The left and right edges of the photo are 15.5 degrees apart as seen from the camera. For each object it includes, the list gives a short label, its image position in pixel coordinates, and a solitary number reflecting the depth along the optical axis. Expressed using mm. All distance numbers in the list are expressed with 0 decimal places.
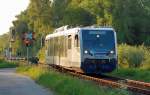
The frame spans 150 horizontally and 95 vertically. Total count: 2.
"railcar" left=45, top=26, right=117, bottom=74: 32656
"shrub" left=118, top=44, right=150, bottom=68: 42678
